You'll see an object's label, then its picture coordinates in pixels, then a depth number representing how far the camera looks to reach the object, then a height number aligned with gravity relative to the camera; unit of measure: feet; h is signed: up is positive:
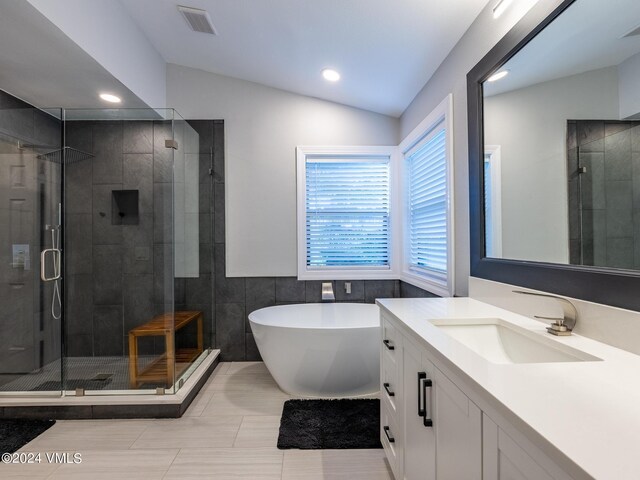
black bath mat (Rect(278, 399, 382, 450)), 6.26 -3.85
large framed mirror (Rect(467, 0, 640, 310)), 3.25 +1.14
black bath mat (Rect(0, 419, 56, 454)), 6.21 -3.85
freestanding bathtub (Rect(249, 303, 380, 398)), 7.55 -2.77
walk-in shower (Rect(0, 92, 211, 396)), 8.35 -0.06
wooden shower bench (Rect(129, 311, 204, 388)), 7.84 -2.82
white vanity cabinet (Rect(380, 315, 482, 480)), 2.72 -1.87
